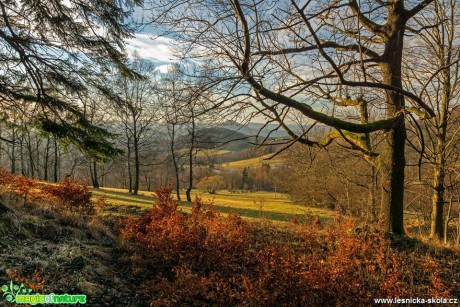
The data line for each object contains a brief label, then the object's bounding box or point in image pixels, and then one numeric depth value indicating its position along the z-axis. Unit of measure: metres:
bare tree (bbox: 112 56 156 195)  23.95
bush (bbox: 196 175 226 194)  45.89
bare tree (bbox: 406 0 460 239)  9.33
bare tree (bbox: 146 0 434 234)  3.80
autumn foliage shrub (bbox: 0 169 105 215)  9.13
